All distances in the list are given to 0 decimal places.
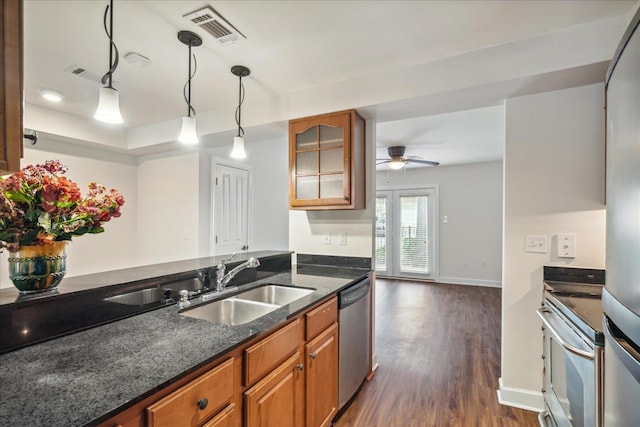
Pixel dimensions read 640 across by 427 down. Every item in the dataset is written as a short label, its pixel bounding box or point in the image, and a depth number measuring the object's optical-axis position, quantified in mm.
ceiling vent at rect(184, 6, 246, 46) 1709
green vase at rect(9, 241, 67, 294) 1219
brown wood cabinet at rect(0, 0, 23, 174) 859
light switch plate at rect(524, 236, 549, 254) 2154
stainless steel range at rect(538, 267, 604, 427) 1282
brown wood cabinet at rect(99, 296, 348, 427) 934
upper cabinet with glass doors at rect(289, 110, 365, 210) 2496
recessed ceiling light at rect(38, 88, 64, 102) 2719
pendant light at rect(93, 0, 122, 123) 1488
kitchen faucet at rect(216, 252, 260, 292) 1953
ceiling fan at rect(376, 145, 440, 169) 4723
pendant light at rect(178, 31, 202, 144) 1907
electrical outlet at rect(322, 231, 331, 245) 2896
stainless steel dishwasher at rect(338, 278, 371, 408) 2092
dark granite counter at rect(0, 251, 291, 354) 1136
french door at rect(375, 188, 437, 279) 6566
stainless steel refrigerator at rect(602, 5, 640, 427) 787
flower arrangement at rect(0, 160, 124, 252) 1162
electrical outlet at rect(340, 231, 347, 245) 2826
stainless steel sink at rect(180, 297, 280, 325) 1833
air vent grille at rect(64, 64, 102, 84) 2340
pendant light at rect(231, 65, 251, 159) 2295
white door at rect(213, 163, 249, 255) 4176
